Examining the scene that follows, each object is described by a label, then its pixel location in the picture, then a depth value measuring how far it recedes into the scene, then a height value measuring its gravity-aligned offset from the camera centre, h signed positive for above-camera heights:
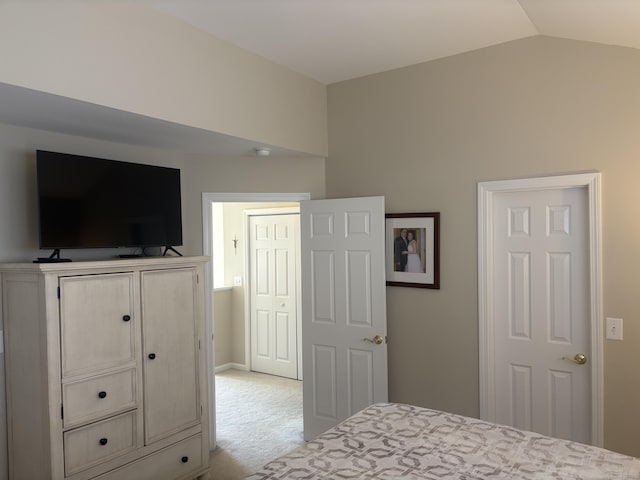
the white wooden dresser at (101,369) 2.57 -0.76
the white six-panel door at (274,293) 5.93 -0.75
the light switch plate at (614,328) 2.89 -0.59
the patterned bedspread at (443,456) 1.88 -0.92
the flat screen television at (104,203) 2.77 +0.20
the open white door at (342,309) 3.73 -0.61
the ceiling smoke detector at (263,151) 3.67 +0.61
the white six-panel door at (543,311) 3.08 -0.54
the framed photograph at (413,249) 3.58 -0.14
